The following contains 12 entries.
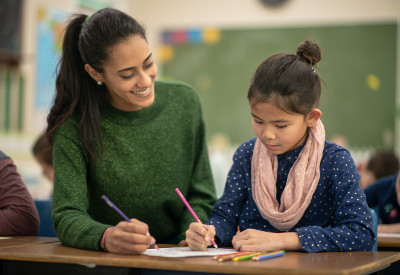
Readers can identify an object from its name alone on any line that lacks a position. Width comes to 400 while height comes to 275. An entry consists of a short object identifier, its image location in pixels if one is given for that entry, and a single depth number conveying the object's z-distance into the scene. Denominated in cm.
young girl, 197
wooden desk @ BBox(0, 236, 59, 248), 211
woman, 224
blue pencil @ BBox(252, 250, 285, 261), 181
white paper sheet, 188
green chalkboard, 614
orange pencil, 180
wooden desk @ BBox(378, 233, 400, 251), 223
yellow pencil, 180
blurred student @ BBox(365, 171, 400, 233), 287
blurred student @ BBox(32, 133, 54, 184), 337
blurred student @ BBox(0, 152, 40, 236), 232
